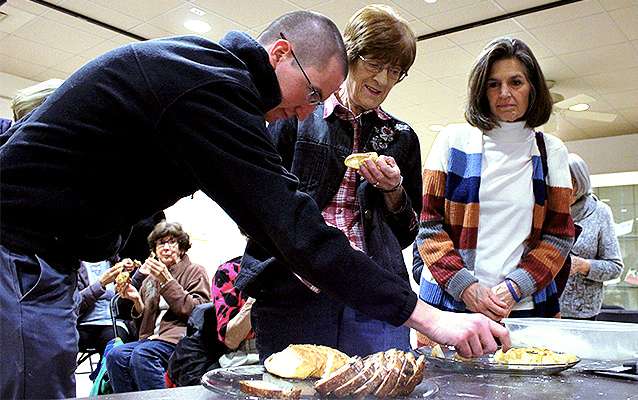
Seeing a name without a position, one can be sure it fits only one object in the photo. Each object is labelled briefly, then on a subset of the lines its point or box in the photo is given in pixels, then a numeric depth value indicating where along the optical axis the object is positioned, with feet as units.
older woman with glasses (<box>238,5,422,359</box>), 4.06
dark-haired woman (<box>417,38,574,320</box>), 4.72
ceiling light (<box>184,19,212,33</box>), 15.99
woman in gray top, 8.55
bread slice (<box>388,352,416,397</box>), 2.51
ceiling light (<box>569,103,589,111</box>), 21.93
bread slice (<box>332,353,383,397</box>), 2.42
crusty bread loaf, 2.70
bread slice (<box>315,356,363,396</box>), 2.42
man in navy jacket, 2.80
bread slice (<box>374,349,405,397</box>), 2.47
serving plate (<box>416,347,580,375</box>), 3.20
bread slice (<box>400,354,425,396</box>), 2.55
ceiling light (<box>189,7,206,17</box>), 15.20
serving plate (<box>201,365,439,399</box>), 2.44
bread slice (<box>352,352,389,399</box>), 2.44
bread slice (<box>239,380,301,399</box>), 2.33
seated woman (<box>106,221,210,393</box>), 9.86
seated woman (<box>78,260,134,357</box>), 11.75
